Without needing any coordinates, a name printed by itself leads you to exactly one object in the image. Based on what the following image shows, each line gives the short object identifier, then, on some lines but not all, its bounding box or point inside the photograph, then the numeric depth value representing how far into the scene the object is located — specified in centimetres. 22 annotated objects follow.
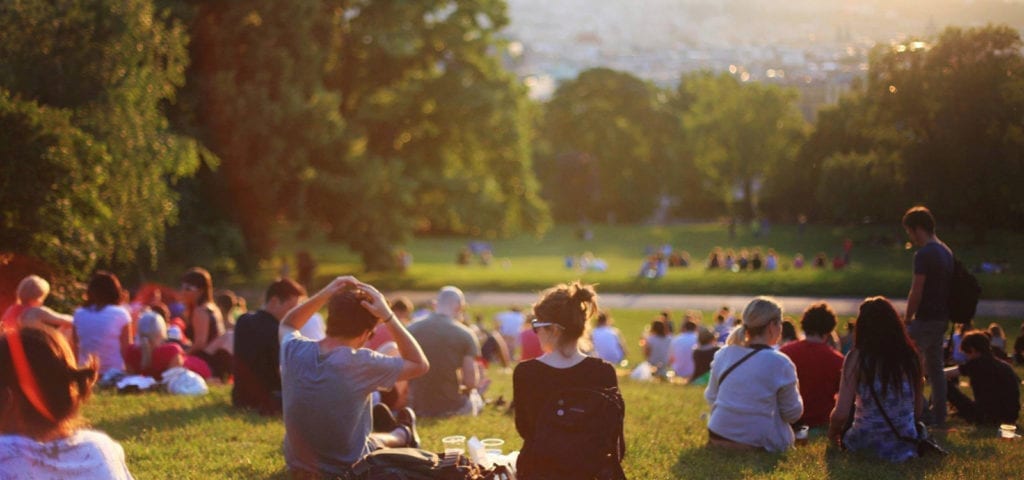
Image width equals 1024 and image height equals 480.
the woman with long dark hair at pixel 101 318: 1095
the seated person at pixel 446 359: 1010
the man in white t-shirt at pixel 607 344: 1700
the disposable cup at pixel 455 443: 744
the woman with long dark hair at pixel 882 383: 775
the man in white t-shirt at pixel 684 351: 1574
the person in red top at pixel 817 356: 906
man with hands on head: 646
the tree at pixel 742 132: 2834
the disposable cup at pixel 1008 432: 918
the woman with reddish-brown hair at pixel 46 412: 354
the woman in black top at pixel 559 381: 593
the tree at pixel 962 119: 1427
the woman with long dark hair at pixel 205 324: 1176
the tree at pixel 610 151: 7650
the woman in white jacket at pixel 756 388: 774
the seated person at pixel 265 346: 957
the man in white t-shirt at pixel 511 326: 2122
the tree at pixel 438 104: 3197
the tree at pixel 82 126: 1558
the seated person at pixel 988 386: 978
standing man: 952
